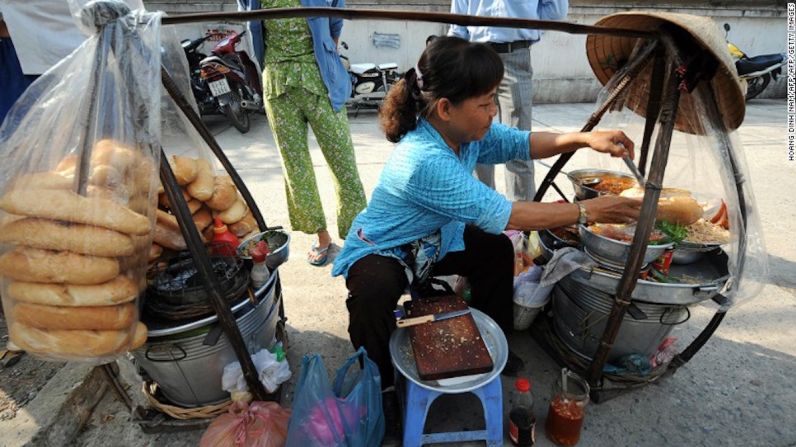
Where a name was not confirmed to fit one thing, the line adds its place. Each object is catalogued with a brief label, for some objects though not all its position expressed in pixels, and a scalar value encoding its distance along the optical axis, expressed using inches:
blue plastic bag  61.5
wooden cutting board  65.7
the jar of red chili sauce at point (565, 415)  72.2
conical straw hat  57.5
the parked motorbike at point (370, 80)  300.7
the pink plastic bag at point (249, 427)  63.3
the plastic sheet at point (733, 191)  69.6
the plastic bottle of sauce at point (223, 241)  77.4
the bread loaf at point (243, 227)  84.8
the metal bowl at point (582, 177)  89.8
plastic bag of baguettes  53.8
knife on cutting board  73.0
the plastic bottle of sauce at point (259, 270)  71.9
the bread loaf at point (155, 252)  73.8
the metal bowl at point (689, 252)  76.0
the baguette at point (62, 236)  53.4
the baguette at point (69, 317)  55.4
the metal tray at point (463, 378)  66.4
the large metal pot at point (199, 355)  66.2
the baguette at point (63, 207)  53.1
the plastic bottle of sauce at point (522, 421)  72.3
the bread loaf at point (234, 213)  82.6
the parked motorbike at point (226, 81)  238.1
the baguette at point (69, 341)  56.1
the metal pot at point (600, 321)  76.6
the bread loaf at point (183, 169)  75.2
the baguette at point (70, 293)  54.6
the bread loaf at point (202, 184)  76.4
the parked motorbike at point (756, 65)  351.3
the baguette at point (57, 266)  53.7
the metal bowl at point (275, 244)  76.7
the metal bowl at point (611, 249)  71.8
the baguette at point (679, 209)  76.3
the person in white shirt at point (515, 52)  125.5
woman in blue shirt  67.1
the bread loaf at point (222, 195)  80.0
